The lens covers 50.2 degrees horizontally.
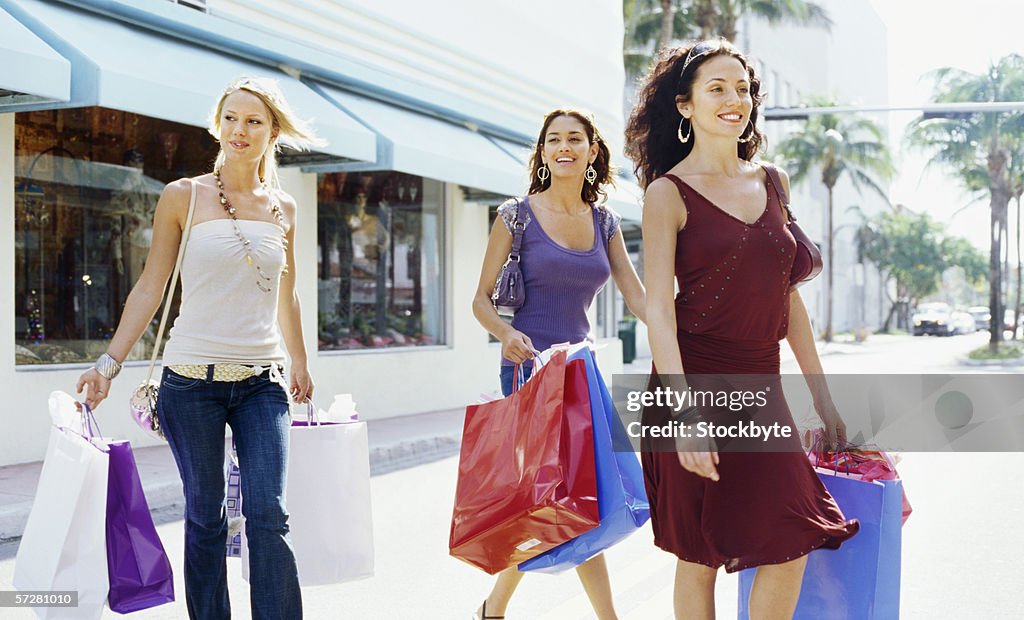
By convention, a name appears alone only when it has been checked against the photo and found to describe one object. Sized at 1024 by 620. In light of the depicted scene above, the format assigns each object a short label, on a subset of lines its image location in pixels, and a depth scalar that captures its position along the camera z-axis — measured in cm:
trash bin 2450
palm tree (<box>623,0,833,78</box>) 2902
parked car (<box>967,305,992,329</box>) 7462
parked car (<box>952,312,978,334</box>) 6525
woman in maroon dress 280
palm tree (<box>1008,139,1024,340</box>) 3734
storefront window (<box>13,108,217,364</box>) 900
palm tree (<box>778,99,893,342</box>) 4547
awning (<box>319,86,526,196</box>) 1124
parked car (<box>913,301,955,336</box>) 6244
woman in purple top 389
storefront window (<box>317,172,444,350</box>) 1270
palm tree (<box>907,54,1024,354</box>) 3522
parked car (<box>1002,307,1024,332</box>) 6753
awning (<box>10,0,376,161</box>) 772
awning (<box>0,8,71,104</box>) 703
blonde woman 336
